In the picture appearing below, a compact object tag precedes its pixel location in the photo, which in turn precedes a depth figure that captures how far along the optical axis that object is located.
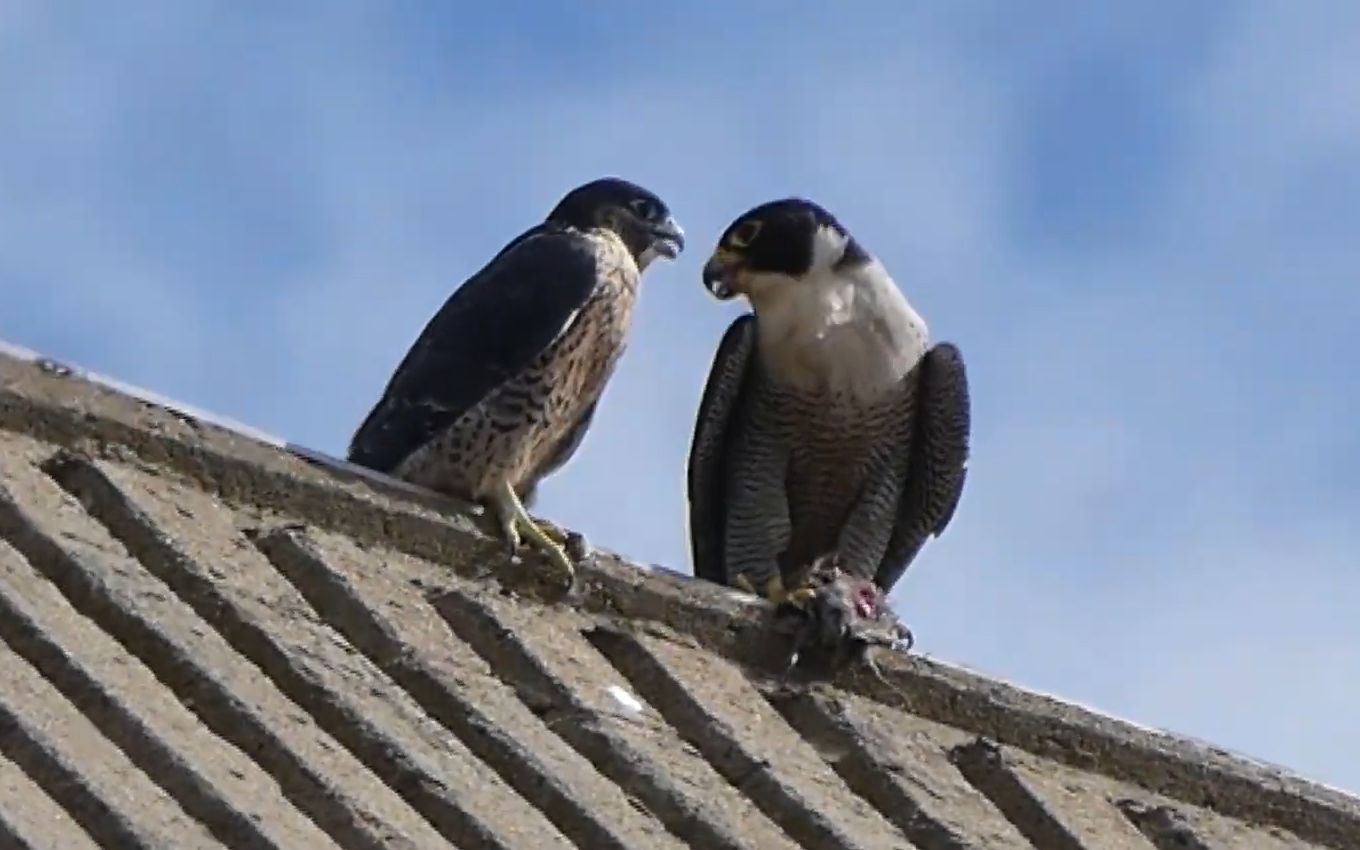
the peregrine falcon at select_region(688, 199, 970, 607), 14.52
